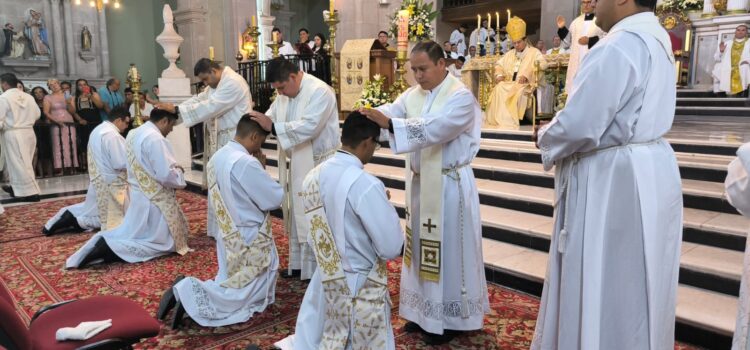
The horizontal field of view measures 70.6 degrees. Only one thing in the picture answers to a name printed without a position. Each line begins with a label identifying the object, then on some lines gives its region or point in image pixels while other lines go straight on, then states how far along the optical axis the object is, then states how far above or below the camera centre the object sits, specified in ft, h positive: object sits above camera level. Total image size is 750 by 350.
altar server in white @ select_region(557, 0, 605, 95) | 26.53 +3.45
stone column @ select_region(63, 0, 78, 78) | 49.73 +6.13
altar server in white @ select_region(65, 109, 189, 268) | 16.07 -3.31
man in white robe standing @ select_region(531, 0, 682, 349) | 7.31 -1.26
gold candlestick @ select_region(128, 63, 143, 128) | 21.84 +0.59
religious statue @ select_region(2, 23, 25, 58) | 46.42 +5.57
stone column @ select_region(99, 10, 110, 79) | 52.16 +5.77
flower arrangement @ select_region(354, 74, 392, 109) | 20.75 +0.26
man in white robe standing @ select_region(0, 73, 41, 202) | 26.66 -1.61
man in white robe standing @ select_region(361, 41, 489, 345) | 10.72 -2.53
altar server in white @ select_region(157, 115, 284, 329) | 11.69 -3.10
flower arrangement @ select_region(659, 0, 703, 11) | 39.24 +6.99
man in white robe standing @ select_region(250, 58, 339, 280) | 13.85 -0.72
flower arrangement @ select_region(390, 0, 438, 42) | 28.40 +4.49
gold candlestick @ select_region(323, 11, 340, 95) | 26.54 +3.27
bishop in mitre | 28.99 +1.13
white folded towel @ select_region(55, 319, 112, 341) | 7.91 -3.38
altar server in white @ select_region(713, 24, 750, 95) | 33.55 +2.12
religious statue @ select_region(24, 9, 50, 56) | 47.73 +6.50
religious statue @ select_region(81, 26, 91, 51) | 50.70 +6.28
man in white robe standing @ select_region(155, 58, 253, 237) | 18.13 +0.02
